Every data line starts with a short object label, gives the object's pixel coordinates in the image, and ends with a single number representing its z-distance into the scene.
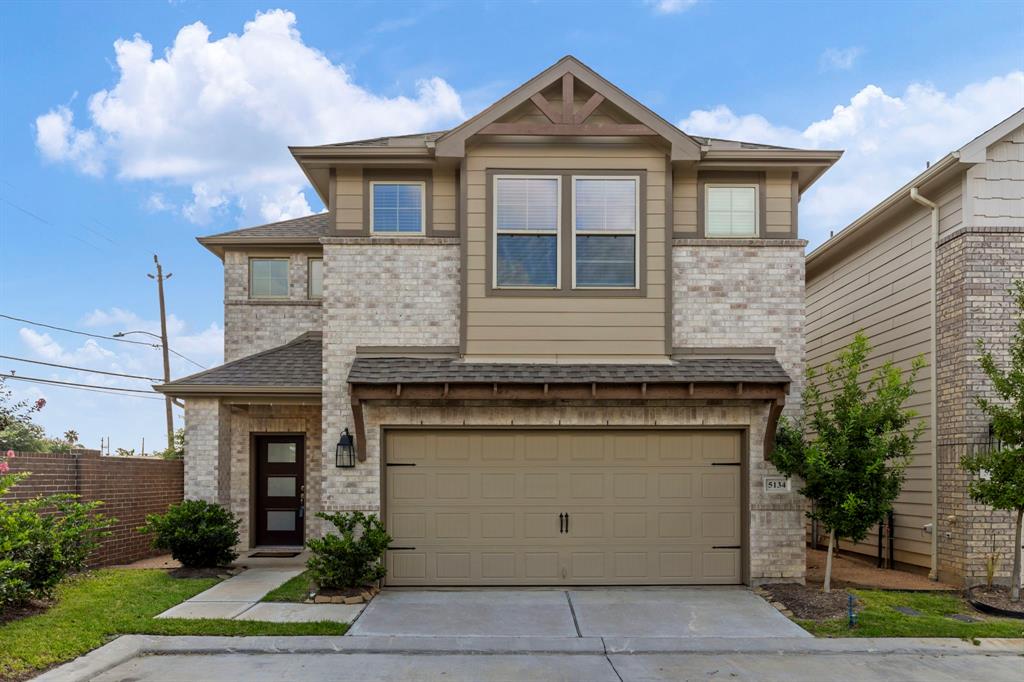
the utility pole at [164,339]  27.72
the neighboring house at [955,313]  11.09
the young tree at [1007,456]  9.83
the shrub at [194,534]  11.73
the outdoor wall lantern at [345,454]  11.05
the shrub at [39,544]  8.71
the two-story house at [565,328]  11.18
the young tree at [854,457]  10.04
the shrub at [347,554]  10.20
